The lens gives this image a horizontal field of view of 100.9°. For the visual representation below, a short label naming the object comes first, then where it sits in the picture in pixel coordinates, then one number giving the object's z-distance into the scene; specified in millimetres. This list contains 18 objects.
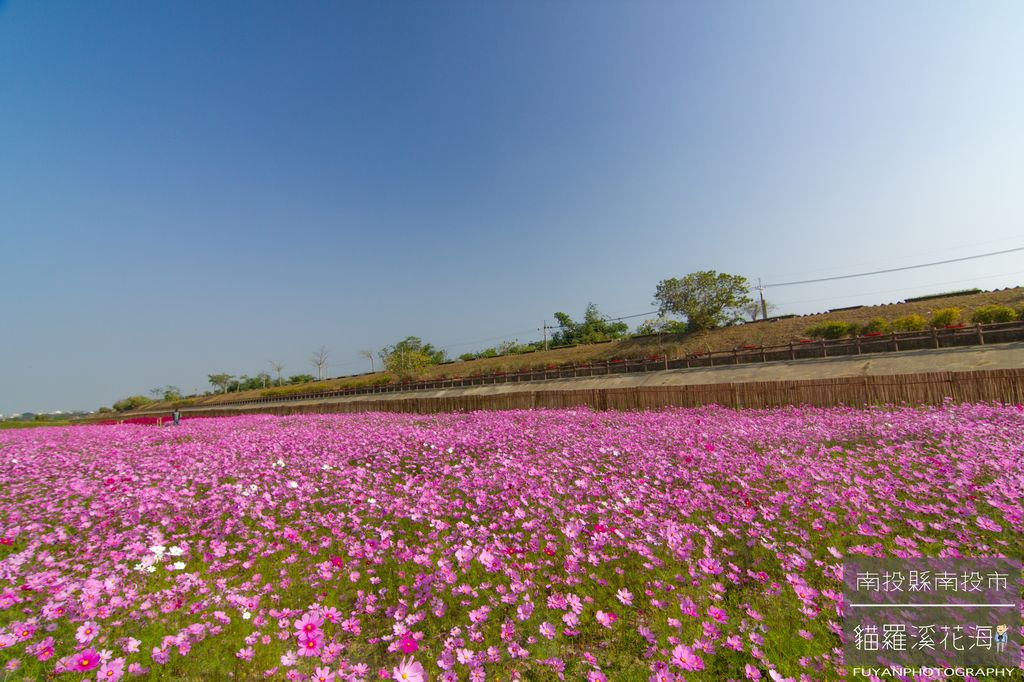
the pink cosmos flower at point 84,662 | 2762
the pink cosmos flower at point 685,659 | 2802
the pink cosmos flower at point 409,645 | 3107
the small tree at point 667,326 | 56625
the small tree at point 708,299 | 54844
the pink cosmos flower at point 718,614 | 3322
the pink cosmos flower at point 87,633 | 3106
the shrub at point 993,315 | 27281
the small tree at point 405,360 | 61406
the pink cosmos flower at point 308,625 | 3335
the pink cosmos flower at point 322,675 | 2865
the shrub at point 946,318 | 31141
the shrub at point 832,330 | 37609
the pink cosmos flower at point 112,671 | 2717
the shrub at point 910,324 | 32219
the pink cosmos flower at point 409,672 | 2668
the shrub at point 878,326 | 34750
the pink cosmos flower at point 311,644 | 3190
